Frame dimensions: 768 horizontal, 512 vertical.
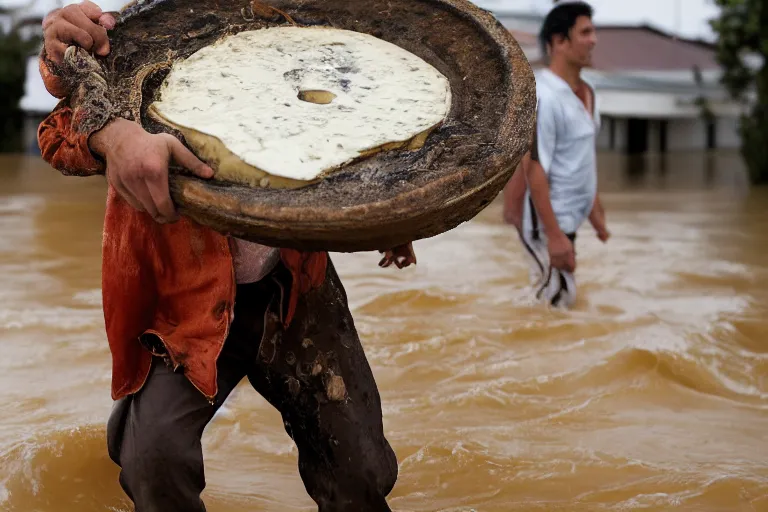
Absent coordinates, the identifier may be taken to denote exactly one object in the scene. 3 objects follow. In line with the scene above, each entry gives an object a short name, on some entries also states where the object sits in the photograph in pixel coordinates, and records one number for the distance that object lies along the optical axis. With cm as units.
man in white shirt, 510
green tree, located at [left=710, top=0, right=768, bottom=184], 1411
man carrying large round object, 204
